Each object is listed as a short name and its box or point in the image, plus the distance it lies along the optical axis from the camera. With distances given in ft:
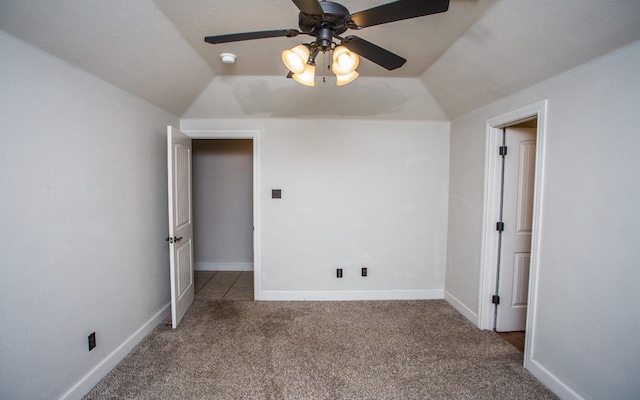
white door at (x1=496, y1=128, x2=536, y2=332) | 8.22
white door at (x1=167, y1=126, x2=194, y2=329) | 8.28
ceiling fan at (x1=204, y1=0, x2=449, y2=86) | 3.50
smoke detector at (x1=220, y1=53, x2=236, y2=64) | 7.30
